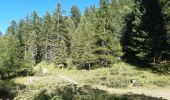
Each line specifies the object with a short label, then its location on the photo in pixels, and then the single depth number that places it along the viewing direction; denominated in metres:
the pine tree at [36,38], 39.63
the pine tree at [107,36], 25.20
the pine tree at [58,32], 35.00
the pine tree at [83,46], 27.06
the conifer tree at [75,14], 46.75
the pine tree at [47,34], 38.50
